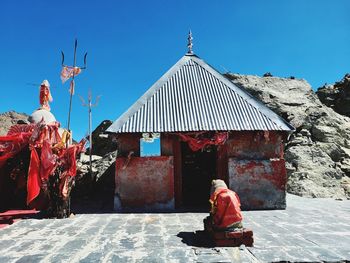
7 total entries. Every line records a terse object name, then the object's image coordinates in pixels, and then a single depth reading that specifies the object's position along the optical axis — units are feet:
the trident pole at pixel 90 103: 49.38
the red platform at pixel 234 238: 18.34
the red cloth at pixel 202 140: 34.32
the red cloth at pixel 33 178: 30.01
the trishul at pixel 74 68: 42.57
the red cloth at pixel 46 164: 30.19
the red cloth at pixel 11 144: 33.83
